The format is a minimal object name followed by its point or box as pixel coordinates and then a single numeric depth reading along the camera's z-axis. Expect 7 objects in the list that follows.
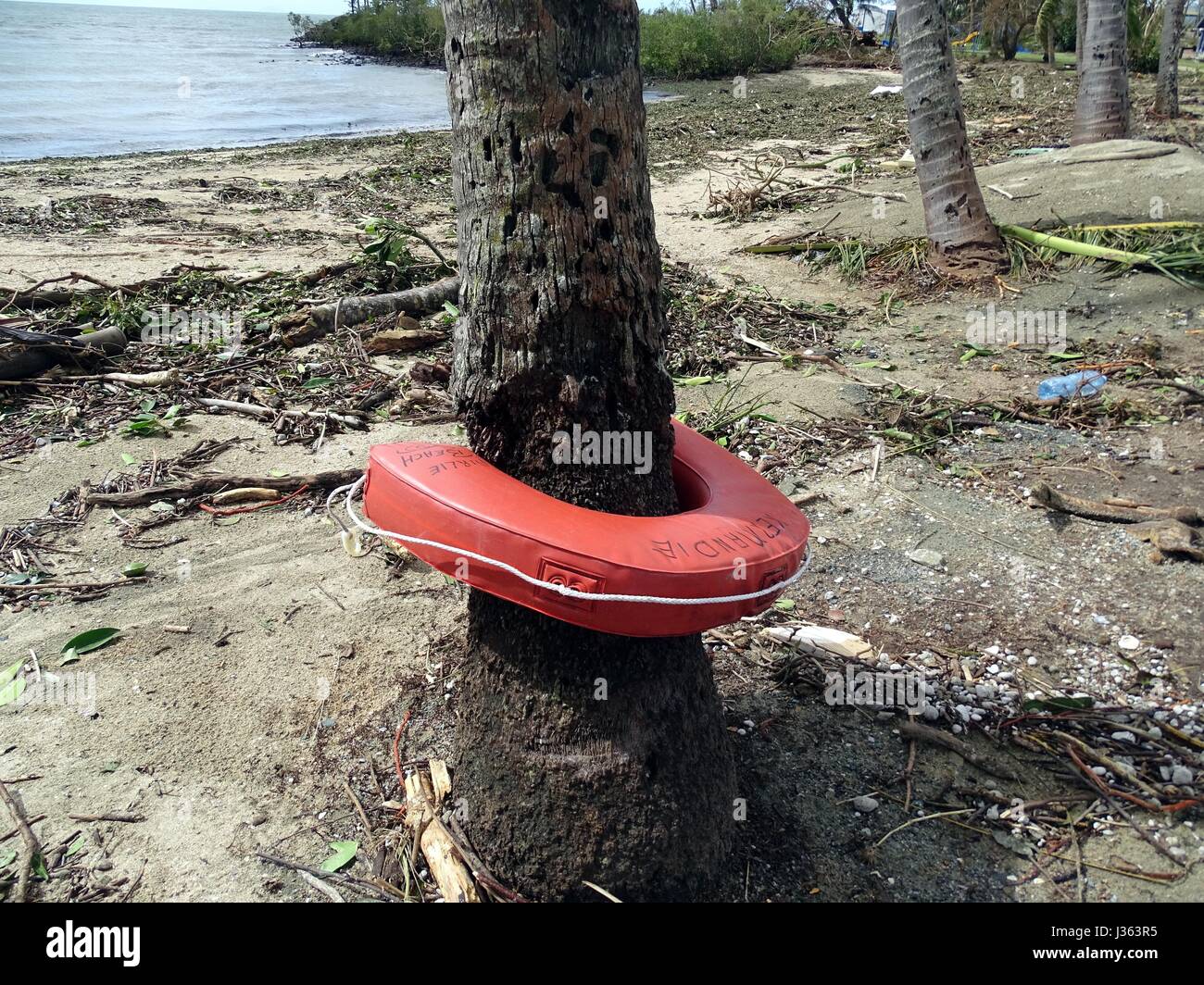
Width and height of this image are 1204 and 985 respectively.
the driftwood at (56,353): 5.80
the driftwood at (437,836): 2.53
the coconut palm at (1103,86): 9.66
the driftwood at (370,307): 6.71
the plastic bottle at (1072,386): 5.50
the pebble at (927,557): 4.09
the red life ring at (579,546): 2.05
